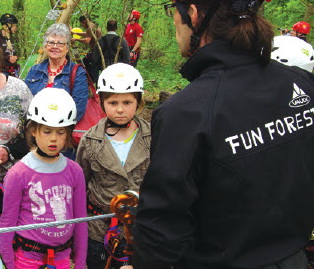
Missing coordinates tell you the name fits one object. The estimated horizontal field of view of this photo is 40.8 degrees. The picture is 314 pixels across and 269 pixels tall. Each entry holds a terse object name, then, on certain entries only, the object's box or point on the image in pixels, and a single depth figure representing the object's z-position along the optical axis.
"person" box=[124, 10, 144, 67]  11.55
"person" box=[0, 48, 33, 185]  3.54
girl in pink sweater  2.78
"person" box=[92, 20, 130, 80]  8.25
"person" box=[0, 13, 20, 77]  7.73
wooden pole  7.01
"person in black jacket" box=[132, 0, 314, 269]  1.56
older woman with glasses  4.52
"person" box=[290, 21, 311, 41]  8.93
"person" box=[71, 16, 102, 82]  8.60
